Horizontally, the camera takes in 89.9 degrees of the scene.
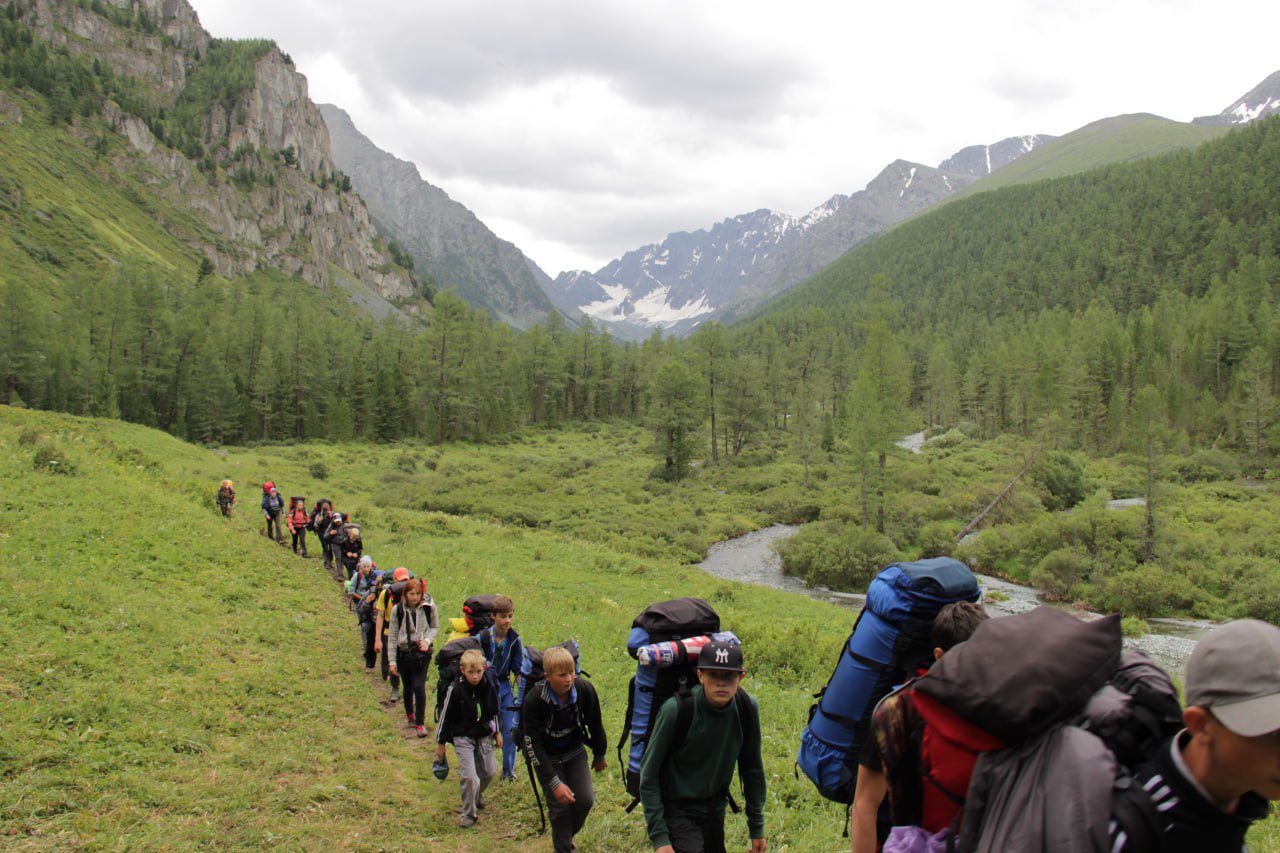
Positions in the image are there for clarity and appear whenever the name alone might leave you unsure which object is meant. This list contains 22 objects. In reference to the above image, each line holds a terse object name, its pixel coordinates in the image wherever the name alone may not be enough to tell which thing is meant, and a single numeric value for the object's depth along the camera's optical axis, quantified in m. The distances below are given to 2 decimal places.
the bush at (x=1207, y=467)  54.72
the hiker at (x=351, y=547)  18.48
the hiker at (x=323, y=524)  21.86
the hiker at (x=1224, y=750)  2.15
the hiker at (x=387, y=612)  11.23
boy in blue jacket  8.82
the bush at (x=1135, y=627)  24.68
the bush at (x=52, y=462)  19.30
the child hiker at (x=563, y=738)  6.72
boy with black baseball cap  4.95
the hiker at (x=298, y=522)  22.47
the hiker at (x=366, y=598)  13.63
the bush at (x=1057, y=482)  48.09
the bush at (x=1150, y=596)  28.33
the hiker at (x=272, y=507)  23.56
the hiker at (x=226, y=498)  23.47
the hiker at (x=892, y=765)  3.32
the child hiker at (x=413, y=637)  10.69
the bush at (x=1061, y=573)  30.72
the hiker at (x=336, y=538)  20.16
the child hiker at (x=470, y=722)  8.27
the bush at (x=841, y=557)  33.19
